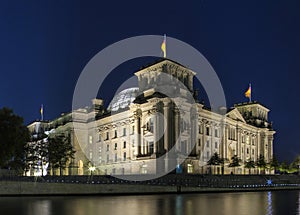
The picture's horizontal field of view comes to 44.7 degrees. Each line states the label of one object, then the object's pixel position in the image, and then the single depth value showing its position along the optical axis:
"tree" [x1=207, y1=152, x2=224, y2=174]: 92.12
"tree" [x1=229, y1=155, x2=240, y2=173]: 101.50
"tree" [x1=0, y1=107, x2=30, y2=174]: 55.93
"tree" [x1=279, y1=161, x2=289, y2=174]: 125.38
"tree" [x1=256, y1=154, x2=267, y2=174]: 112.46
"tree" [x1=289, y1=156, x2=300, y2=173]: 128.50
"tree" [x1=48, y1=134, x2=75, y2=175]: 79.88
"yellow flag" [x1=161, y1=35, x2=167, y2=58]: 86.59
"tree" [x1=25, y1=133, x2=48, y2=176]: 80.60
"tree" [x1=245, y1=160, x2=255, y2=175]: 109.06
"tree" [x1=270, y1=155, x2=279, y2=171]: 119.31
